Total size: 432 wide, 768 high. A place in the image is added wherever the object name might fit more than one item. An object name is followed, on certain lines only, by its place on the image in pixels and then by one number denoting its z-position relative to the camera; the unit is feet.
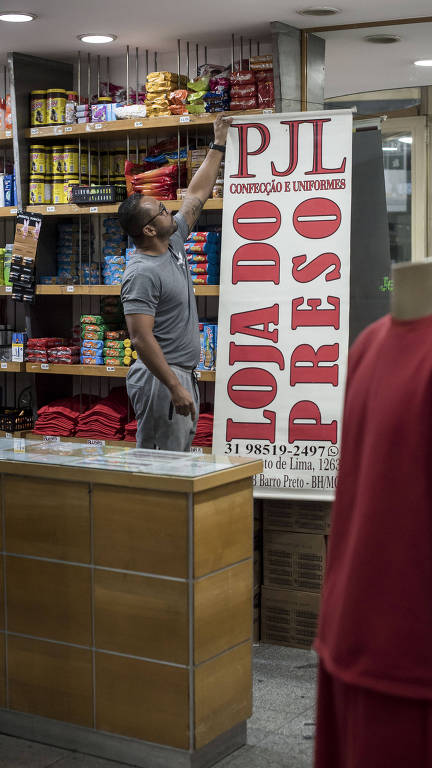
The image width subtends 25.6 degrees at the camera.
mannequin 4.09
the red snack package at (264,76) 15.75
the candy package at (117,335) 17.46
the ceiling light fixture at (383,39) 15.64
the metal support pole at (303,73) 15.80
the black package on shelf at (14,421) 18.62
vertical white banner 14.06
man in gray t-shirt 13.15
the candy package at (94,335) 17.77
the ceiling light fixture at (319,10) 14.74
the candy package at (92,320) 17.78
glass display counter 9.92
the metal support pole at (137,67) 18.43
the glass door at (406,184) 14.23
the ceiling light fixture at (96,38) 16.98
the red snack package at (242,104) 15.83
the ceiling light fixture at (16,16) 15.39
